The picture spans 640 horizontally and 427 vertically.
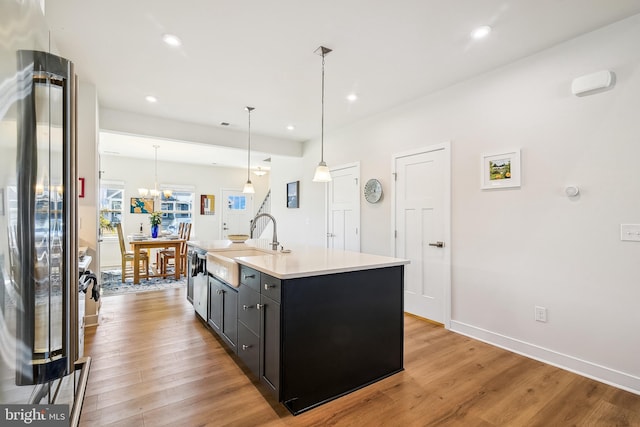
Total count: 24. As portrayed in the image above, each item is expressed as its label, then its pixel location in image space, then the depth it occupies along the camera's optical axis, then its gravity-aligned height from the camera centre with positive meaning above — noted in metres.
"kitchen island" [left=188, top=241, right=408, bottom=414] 1.87 -0.75
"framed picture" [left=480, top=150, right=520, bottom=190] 2.83 +0.43
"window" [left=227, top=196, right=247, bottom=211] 9.07 +0.36
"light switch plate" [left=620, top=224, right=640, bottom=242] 2.18 -0.14
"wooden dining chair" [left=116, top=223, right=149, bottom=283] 5.57 -0.81
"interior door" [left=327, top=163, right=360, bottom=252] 4.70 +0.10
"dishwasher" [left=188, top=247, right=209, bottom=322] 3.24 -0.73
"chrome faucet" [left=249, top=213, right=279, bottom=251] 3.08 -0.30
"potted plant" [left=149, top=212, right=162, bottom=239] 6.15 -0.16
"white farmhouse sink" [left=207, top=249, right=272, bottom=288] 2.43 -0.44
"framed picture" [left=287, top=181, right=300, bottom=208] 6.16 +0.44
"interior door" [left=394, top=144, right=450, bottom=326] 3.45 -0.16
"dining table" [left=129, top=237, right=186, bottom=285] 5.43 -0.56
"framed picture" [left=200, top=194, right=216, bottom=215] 8.56 +0.31
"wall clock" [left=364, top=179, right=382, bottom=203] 4.25 +0.34
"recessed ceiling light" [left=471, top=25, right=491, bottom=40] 2.38 +1.46
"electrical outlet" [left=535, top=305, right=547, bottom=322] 2.64 -0.87
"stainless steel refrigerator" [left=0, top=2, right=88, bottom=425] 0.68 -0.01
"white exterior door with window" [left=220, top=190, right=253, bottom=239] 8.95 +0.09
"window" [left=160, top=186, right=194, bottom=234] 8.08 +0.19
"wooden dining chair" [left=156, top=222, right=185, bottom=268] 6.17 -0.94
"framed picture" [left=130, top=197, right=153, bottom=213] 7.60 +0.26
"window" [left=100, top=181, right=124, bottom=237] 7.30 +0.25
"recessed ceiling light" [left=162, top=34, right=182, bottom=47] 2.50 +1.47
